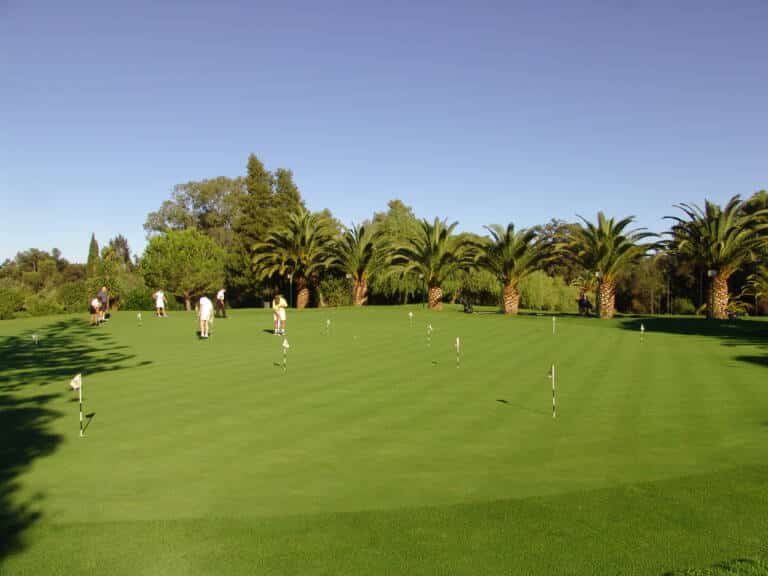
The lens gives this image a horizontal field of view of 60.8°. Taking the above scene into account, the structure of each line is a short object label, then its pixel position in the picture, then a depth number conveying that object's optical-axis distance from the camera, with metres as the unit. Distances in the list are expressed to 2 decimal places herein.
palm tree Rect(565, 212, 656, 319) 43.16
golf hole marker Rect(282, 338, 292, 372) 19.23
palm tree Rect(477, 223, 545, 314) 46.50
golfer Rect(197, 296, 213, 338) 29.23
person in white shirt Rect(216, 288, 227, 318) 39.96
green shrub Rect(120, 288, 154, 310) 55.09
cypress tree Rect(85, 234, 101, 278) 80.24
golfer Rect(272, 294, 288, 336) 30.77
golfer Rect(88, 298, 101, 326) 36.22
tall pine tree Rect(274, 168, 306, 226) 79.31
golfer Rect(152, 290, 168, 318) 42.84
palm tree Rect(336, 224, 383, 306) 55.41
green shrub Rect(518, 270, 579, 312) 63.72
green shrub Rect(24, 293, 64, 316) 51.84
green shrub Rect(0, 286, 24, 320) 50.23
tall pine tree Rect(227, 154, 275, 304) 75.62
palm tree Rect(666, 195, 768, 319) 40.66
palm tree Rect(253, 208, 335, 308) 58.69
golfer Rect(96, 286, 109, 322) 37.91
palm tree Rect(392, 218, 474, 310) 49.47
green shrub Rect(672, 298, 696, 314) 60.62
